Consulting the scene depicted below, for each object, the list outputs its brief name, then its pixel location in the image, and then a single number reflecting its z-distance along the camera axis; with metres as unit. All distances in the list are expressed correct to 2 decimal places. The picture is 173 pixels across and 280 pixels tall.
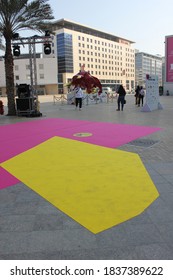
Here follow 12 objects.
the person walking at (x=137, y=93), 22.28
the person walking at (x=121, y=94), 18.30
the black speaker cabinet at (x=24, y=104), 16.92
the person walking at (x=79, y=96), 20.42
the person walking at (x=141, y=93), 22.51
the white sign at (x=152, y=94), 18.14
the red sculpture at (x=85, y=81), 25.42
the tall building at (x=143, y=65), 172.12
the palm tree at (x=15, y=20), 16.20
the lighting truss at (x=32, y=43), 15.51
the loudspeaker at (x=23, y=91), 17.20
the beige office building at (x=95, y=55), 113.94
